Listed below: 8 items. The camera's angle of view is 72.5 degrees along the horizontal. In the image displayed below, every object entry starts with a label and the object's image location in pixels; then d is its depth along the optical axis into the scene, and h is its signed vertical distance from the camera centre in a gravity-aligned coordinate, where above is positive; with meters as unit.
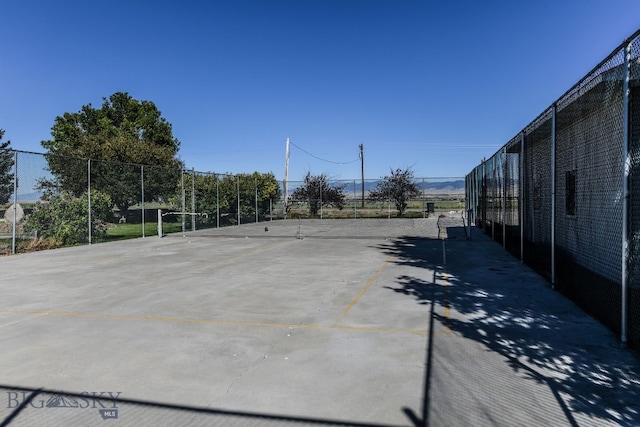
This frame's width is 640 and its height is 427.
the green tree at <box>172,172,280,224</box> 24.94 +0.98
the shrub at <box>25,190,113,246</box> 15.36 -0.28
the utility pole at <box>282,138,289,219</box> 35.53 +1.09
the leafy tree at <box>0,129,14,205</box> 13.78 +1.14
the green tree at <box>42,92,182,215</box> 17.48 +4.09
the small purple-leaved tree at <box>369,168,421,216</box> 35.23 +1.44
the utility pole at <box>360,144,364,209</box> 64.00 +7.73
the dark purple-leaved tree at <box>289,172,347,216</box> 36.49 +1.25
